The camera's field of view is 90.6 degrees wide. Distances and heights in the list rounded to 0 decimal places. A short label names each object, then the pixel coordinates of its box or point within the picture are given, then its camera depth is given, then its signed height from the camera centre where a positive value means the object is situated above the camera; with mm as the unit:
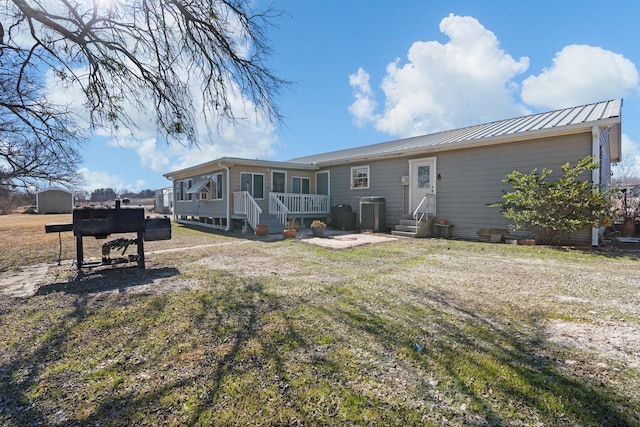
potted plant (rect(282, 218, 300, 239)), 9664 -848
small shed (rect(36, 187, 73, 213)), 29375 +451
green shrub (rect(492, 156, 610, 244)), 7148 +36
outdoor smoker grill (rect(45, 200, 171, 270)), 4840 -327
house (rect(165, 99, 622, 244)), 8062 +1108
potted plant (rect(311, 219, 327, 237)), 9953 -724
